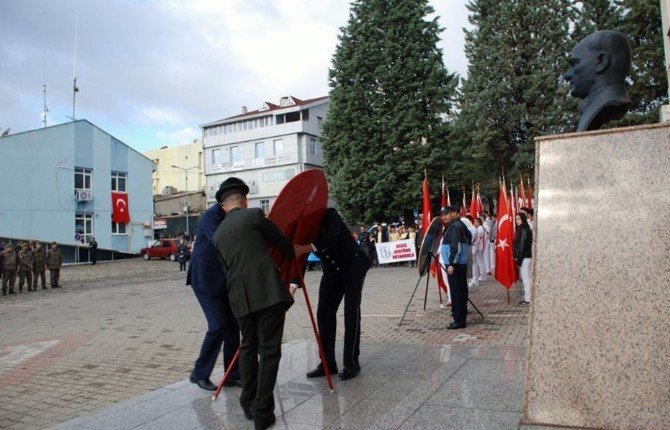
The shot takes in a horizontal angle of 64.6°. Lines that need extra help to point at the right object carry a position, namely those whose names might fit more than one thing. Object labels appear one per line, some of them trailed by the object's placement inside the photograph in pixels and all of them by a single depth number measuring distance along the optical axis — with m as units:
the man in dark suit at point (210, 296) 5.21
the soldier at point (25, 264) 20.19
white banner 16.12
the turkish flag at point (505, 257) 11.76
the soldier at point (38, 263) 21.02
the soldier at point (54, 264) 21.66
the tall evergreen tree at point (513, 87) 30.14
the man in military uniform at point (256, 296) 4.06
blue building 34.66
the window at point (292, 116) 54.09
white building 53.28
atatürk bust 4.23
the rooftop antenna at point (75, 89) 43.80
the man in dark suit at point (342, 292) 5.43
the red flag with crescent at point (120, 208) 40.81
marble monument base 3.60
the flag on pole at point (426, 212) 13.50
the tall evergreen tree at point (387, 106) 31.94
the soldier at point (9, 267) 19.47
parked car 38.88
